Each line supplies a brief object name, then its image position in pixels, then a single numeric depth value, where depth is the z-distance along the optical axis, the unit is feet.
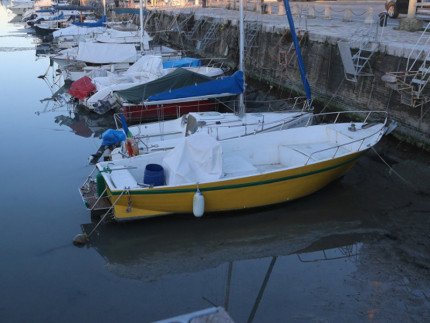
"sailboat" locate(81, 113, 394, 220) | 28.63
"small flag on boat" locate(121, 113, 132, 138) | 36.31
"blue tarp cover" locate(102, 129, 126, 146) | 37.88
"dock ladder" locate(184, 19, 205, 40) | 93.49
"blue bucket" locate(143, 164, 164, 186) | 29.35
